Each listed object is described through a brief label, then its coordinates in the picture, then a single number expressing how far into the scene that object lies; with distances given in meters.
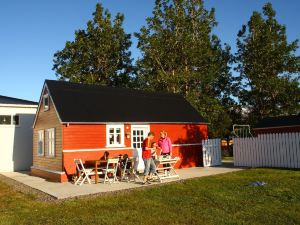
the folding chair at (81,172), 14.73
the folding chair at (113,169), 14.70
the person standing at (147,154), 14.01
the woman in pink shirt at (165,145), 15.68
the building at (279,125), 22.64
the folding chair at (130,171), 15.56
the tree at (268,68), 35.22
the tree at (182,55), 34.94
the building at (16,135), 23.75
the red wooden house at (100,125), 16.80
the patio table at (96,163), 14.88
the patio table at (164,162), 14.84
